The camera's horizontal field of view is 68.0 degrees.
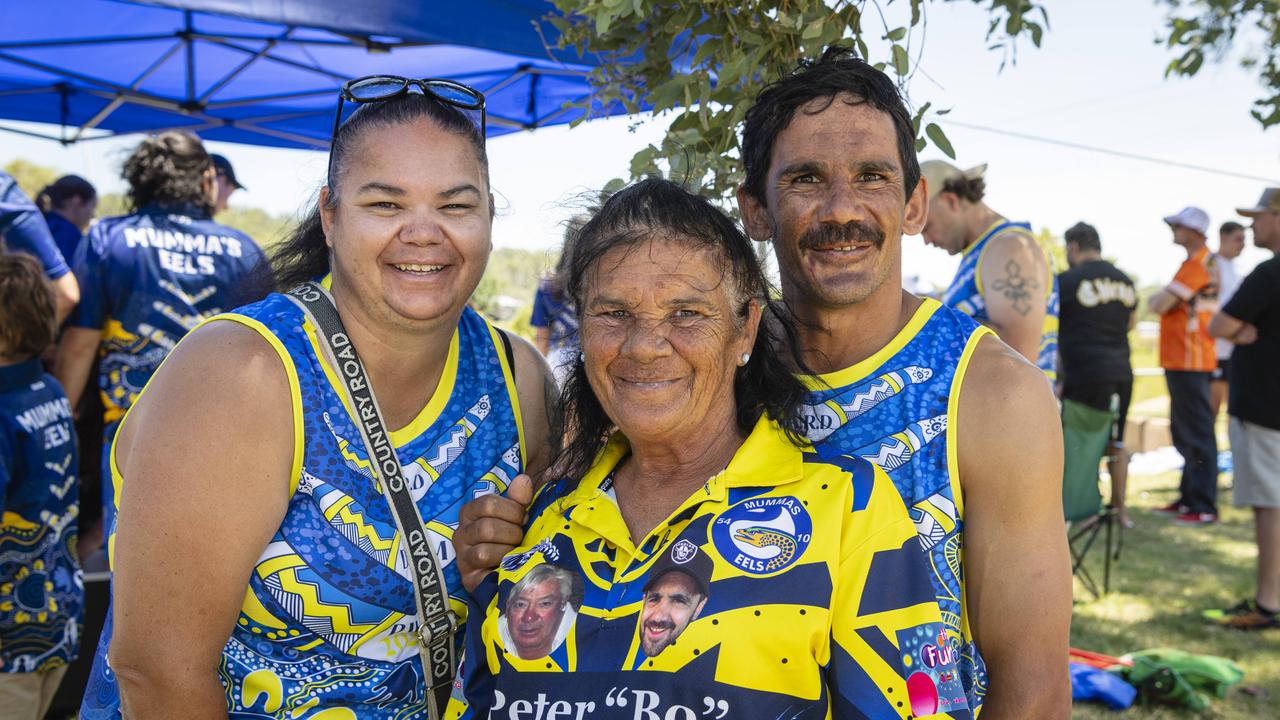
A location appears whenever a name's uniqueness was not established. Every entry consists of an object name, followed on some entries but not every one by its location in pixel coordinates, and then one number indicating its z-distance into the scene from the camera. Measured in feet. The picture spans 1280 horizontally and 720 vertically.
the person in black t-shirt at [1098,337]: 23.17
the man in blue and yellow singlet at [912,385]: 6.01
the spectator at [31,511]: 10.49
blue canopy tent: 16.83
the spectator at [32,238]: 13.33
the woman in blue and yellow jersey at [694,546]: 5.13
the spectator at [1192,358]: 27.73
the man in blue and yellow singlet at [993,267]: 13.80
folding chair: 18.88
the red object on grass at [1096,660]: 16.06
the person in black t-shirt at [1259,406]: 18.37
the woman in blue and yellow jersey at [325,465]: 5.73
